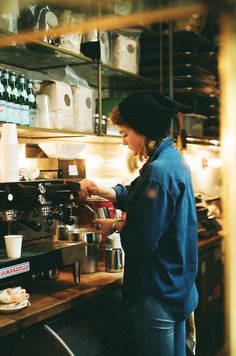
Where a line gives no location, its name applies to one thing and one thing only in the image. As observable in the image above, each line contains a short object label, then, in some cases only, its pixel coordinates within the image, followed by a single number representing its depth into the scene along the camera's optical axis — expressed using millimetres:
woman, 2045
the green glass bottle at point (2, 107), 2295
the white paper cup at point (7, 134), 2182
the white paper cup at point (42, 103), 2635
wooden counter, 1839
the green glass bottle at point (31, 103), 2531
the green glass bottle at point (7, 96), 2330
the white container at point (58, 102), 2703
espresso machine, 1974
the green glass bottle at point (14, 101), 2373
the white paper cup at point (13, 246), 1955
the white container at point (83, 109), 2932
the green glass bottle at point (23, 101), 2441
